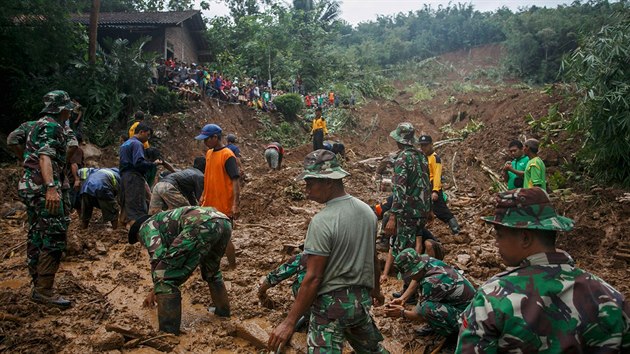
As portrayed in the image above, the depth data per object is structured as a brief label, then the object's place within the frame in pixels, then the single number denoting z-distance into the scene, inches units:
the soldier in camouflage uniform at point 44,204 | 144.9
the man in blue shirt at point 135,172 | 224.2
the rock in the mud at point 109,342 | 120.6
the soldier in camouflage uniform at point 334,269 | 90.4
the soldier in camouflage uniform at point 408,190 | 167.3
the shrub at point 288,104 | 761.0
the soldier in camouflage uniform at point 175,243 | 129.6
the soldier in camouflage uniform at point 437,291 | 128.1
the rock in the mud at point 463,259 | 206.7
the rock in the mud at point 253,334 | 128.4
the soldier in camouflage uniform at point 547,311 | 60.1
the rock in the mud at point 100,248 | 214.8
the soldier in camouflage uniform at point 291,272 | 125.0
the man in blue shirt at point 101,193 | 241.3
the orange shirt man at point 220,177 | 182.4
